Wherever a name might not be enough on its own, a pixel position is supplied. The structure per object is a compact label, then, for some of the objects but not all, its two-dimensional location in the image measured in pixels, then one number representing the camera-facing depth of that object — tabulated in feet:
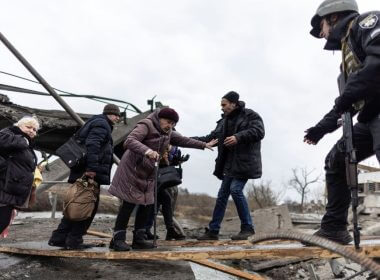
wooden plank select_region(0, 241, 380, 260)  10.42
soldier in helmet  9.82
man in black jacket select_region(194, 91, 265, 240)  17.69
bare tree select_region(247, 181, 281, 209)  121.39
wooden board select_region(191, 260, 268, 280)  13.24
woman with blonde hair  14.75
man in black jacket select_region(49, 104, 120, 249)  14.90
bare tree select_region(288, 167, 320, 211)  159.00
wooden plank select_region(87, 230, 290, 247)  14.29
